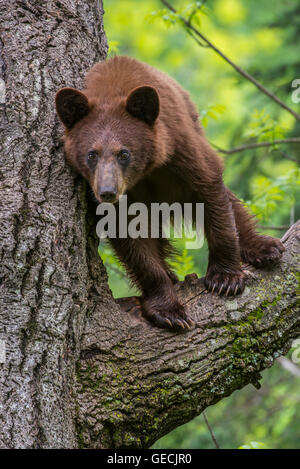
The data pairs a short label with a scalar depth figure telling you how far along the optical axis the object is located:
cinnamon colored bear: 8.62
